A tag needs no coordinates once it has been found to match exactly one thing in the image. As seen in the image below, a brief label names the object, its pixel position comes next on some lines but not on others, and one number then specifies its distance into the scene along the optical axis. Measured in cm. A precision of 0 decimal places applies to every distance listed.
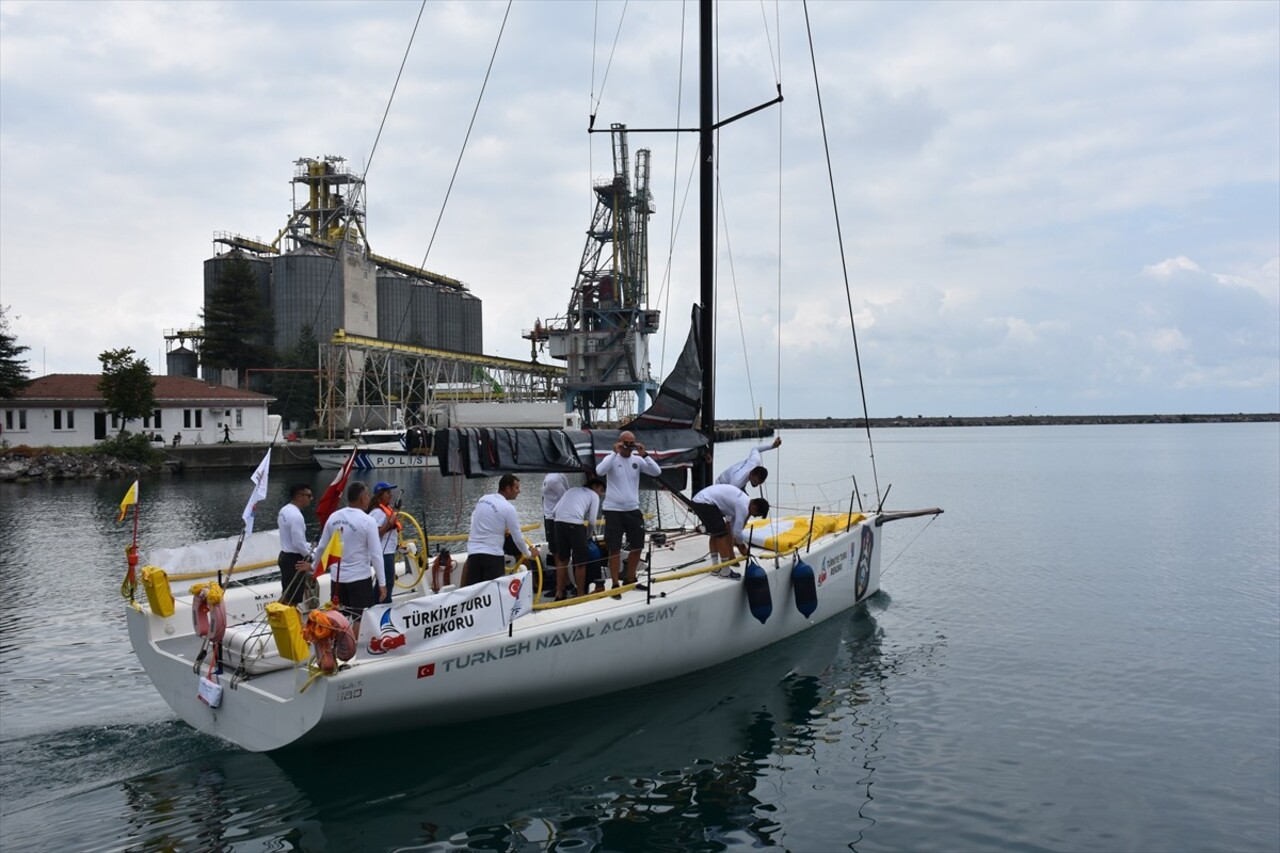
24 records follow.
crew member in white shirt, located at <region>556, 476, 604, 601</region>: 1051
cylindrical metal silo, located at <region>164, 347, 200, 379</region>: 8300
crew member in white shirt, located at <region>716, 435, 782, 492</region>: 1235
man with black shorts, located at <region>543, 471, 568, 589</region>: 1075
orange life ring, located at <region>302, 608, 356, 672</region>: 767
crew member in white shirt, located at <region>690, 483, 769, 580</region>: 1197
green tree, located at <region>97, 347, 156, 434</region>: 5153
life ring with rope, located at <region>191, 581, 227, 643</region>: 849
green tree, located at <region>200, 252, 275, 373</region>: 7056
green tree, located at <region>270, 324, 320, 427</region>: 7156
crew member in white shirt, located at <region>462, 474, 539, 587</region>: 972
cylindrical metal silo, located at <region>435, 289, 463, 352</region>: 9544
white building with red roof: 5191
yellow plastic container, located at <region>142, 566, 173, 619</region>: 941
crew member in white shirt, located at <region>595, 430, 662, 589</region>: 1073
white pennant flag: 938
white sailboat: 813
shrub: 4906
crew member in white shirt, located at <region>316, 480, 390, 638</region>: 886
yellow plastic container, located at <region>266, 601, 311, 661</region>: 766
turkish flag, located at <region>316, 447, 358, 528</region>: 987
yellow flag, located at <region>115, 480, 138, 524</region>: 874
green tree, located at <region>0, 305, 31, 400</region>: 4903
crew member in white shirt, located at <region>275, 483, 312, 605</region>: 959
